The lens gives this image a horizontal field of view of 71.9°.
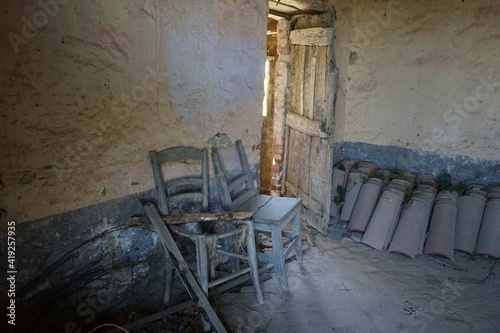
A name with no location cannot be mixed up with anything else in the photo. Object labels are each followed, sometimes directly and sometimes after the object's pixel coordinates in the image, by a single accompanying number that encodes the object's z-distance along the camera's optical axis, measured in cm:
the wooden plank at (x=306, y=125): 357
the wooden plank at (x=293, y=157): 400
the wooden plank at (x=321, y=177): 359
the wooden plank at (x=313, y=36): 345
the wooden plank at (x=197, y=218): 212
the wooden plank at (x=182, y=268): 203
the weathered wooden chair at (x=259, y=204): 249
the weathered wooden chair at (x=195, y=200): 212
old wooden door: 353
